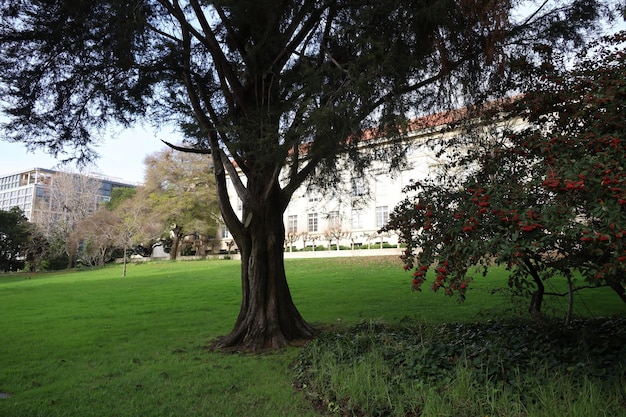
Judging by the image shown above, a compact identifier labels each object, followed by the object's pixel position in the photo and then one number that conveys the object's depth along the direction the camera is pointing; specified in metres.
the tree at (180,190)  36.53
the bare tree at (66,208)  40.06
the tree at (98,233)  36.75
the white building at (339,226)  35.28
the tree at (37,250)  37.81
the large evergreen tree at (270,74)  5.49
